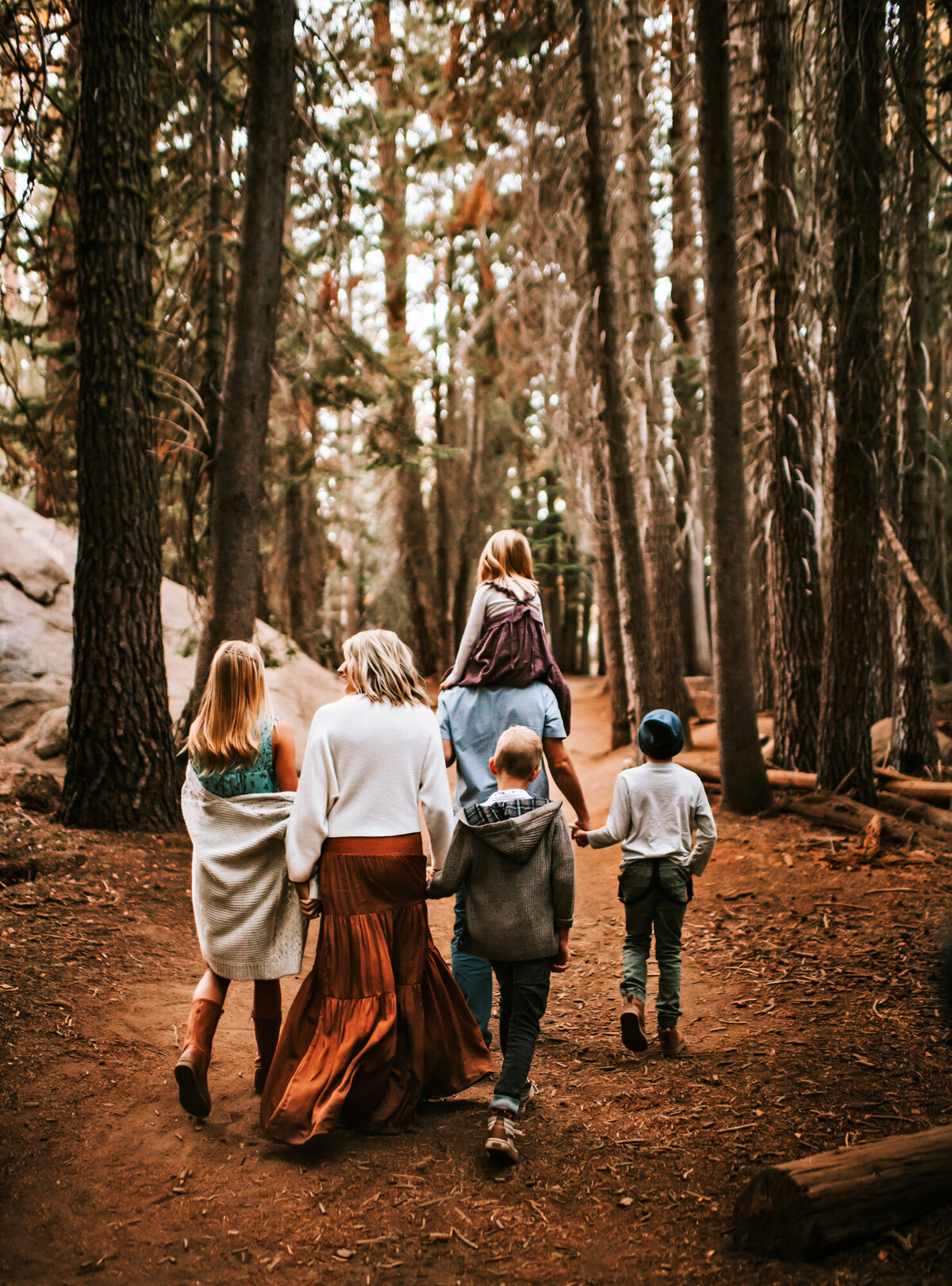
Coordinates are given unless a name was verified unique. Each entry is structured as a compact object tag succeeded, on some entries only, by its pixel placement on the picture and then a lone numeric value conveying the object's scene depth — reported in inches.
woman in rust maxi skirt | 150.9
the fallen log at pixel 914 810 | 345.4
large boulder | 379.9
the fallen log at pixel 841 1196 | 110.6
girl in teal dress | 160.2
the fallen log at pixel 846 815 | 318.3
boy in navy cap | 184.7
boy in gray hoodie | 153.3
